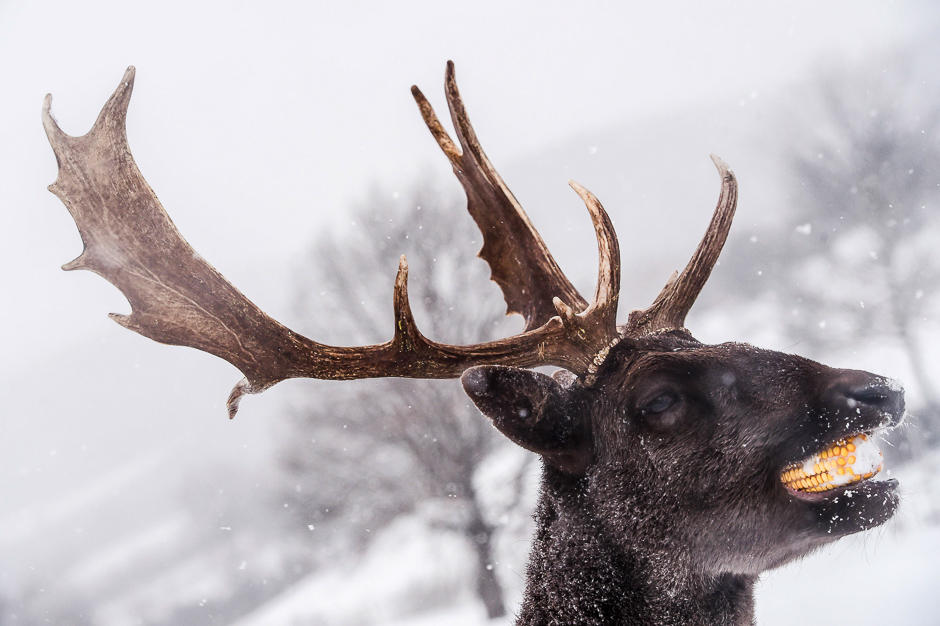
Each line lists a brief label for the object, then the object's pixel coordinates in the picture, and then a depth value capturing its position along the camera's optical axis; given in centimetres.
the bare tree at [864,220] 948
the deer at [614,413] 192
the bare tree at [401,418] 879
